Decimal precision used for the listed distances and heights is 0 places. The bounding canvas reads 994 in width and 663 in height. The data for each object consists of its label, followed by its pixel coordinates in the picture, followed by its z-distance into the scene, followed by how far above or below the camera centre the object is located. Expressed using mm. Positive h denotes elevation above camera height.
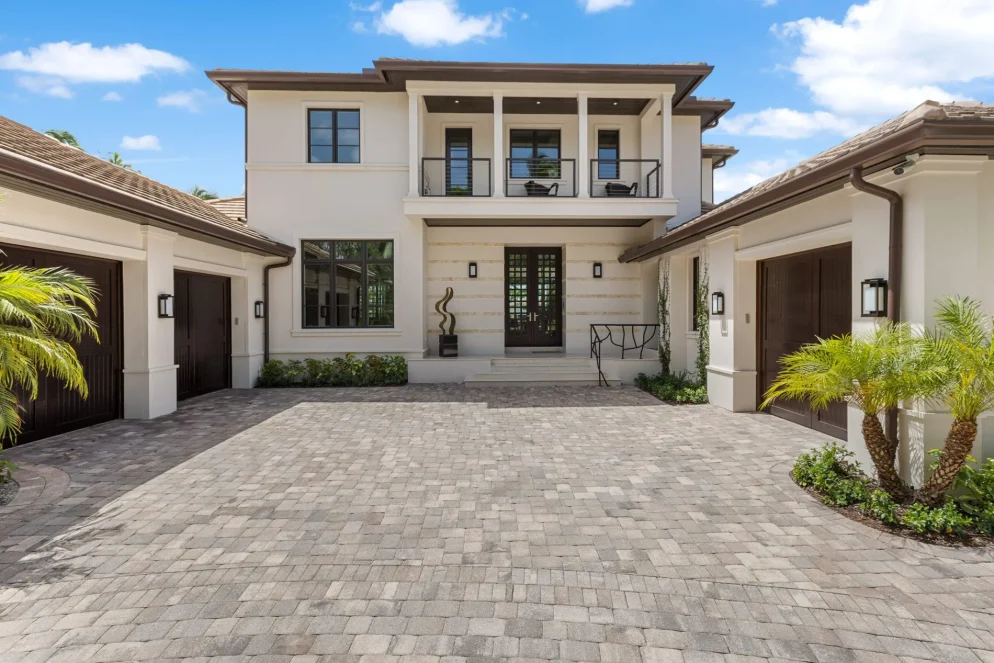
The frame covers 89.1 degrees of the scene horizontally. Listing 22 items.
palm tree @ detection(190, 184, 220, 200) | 27255 +6835
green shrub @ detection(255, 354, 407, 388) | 10789 -1180
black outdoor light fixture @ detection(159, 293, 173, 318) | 7723 +203
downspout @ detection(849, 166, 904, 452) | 4309 +601
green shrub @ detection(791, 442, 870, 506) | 4086 -1384
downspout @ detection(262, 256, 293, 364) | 11195 +450
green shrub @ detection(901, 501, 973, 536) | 3502 -1422
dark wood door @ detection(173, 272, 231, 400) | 8977 -277
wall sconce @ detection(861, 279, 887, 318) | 4511 +183
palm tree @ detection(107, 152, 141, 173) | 23359 +7430
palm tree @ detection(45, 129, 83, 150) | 19312 +7058
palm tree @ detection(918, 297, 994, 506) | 3484 -449
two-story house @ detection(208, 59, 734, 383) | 10828 +2646
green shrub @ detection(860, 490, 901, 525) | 3697 -1433
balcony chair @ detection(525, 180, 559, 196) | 11641 +3027
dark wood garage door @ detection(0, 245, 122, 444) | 6113 -769
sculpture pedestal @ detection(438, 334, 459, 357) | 11977 -619
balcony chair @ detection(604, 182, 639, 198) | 11602 +2991
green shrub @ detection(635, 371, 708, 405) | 8578 -1283
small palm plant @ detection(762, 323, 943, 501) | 3688 -441
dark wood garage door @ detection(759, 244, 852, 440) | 5891 +127
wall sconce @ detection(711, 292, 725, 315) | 7992 +238
